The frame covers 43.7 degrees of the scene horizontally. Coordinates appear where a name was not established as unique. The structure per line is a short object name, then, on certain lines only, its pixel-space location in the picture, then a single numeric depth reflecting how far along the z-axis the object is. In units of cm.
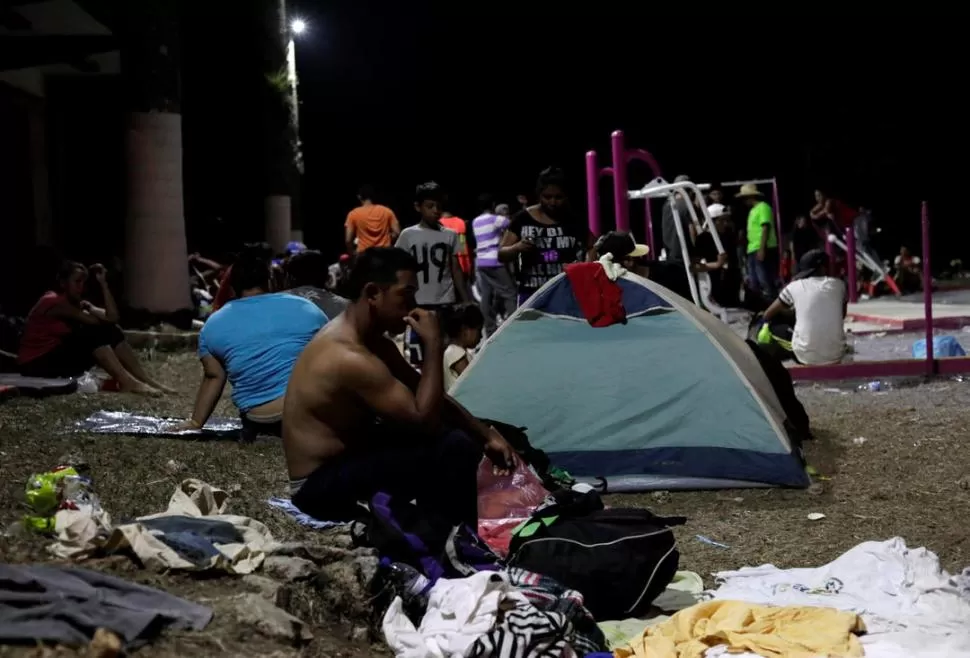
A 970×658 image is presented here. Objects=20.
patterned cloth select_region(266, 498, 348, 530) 489
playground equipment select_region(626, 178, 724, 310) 1130
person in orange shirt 1206
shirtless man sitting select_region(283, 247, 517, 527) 464
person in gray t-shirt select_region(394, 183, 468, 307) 931
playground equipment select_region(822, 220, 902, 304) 1744
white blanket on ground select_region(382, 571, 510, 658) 376
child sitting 789
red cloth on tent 690
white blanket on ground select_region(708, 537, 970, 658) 403
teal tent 650
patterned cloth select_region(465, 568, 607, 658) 372
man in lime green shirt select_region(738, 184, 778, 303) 1543
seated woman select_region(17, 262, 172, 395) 906
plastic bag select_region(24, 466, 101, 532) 440
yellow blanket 394
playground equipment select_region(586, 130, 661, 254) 998
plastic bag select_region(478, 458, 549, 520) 557
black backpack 439
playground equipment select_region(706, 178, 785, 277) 1717
